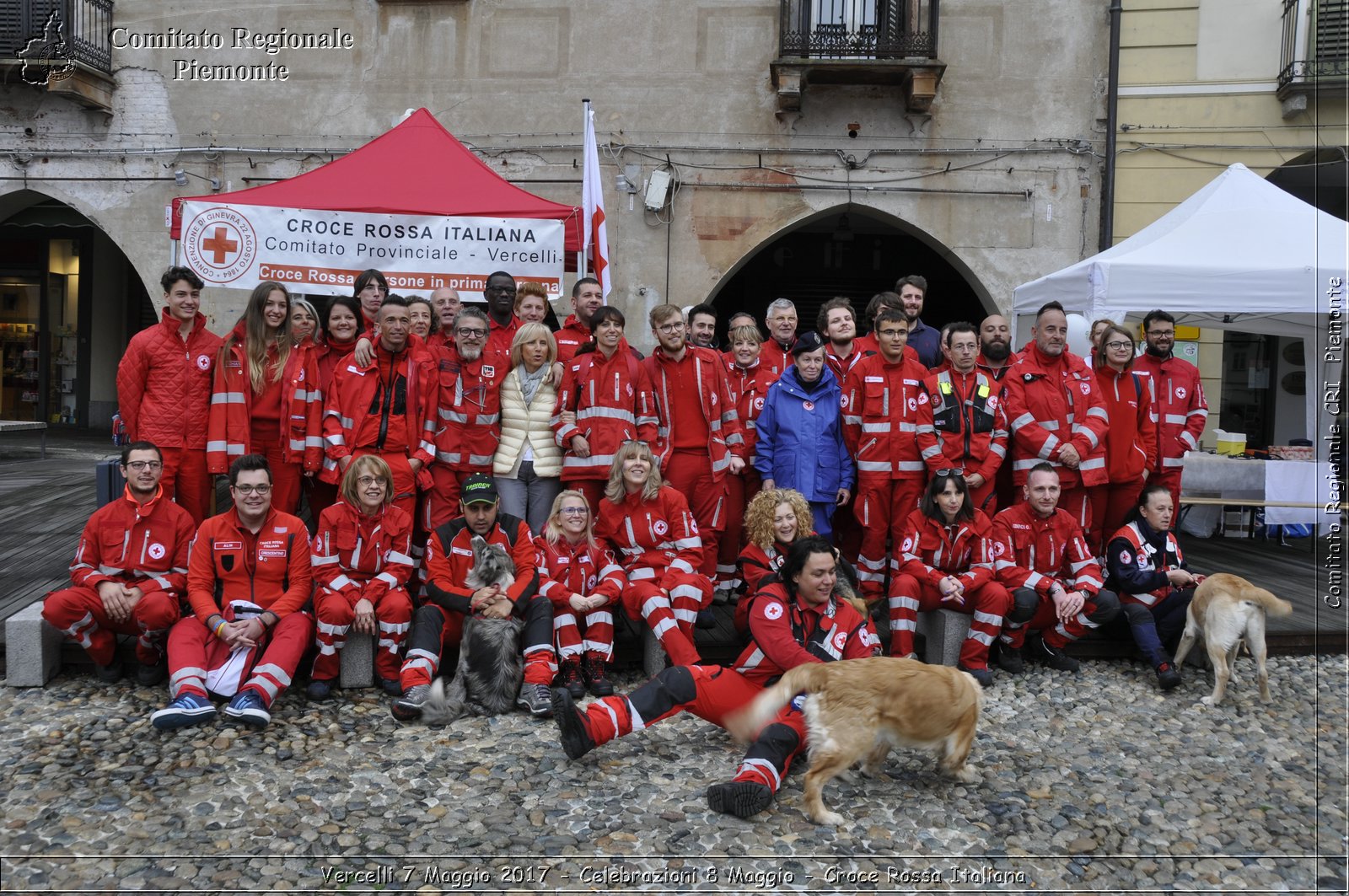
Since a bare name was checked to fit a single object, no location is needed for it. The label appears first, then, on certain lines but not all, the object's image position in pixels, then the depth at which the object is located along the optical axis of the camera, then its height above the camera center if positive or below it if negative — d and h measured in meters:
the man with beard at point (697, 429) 6.34 -0.10
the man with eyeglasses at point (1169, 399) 7.12 +0.20
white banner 7.57 +1.23
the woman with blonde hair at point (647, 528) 5.66 -0.68
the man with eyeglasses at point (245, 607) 4.91 -1.07
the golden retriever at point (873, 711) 4.07 -1.24
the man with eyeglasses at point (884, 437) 6.22 -0.12
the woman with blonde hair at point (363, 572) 5.27 -0.92
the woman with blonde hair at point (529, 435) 6.15 -0.16
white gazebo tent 8.12 +1.34
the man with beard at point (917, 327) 7.11 +0.67
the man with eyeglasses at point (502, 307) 6.57 +0.68
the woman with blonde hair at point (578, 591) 5.45 -1.01
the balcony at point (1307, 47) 11.55 +4.55
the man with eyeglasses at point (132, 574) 5.16 -0.95
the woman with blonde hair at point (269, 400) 6.01 +0.02
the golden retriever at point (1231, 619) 5.47 -1.06
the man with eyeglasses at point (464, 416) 6.12 -0.05
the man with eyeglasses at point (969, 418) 6.33 +0.01
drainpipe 12.41 +3.74
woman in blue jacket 6.20 -0.10
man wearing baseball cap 5.13 -1.03
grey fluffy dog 5.12 -1.36
